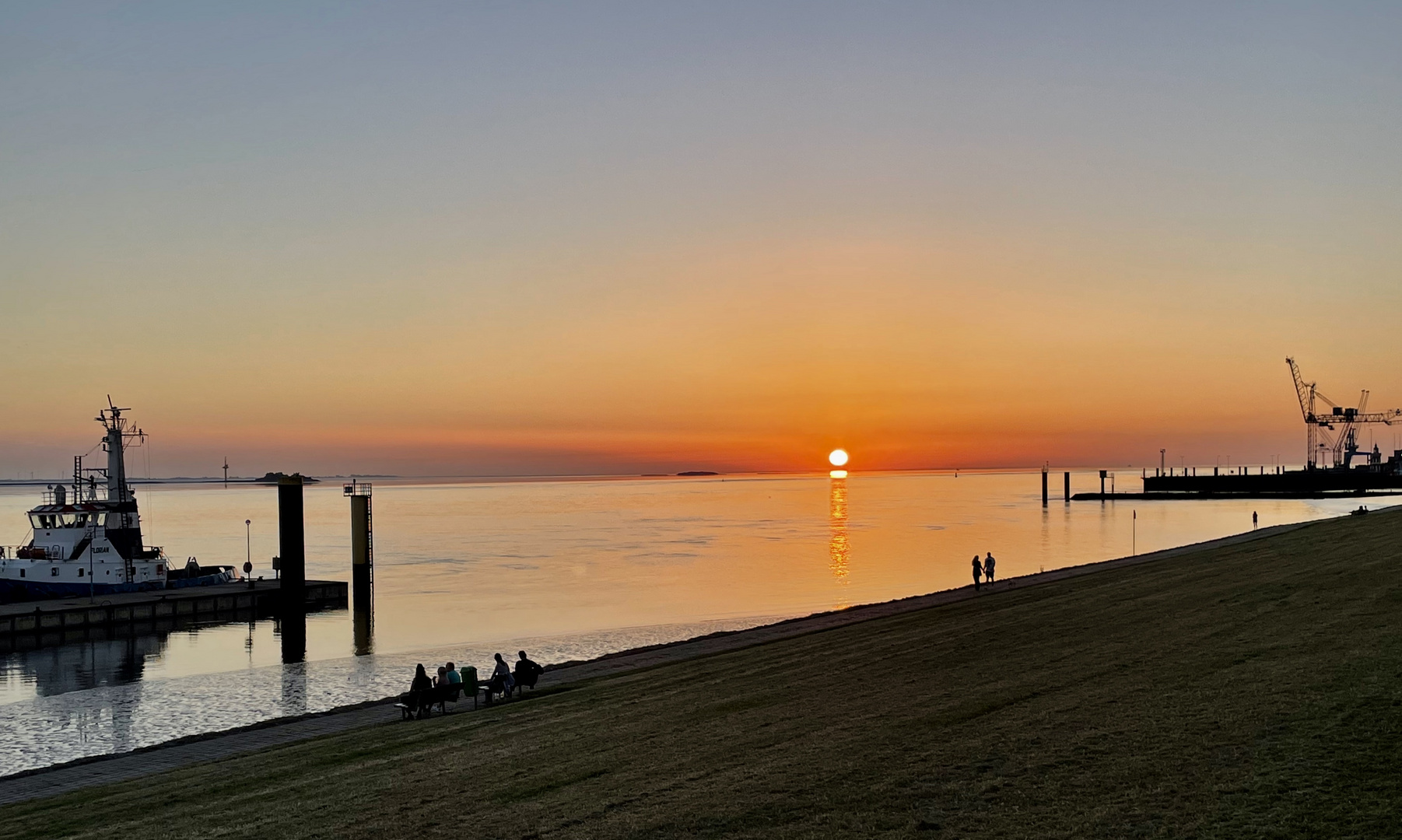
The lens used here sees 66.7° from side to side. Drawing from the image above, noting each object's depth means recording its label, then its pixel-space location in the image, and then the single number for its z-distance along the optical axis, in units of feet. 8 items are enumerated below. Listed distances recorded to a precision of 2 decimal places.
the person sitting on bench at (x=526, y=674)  89.86
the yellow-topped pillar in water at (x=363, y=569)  184.96
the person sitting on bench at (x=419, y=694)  81.71
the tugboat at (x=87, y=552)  205.77
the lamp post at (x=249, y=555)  223.86
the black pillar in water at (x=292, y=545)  201.26
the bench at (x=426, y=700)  81.71
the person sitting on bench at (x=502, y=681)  86.12
